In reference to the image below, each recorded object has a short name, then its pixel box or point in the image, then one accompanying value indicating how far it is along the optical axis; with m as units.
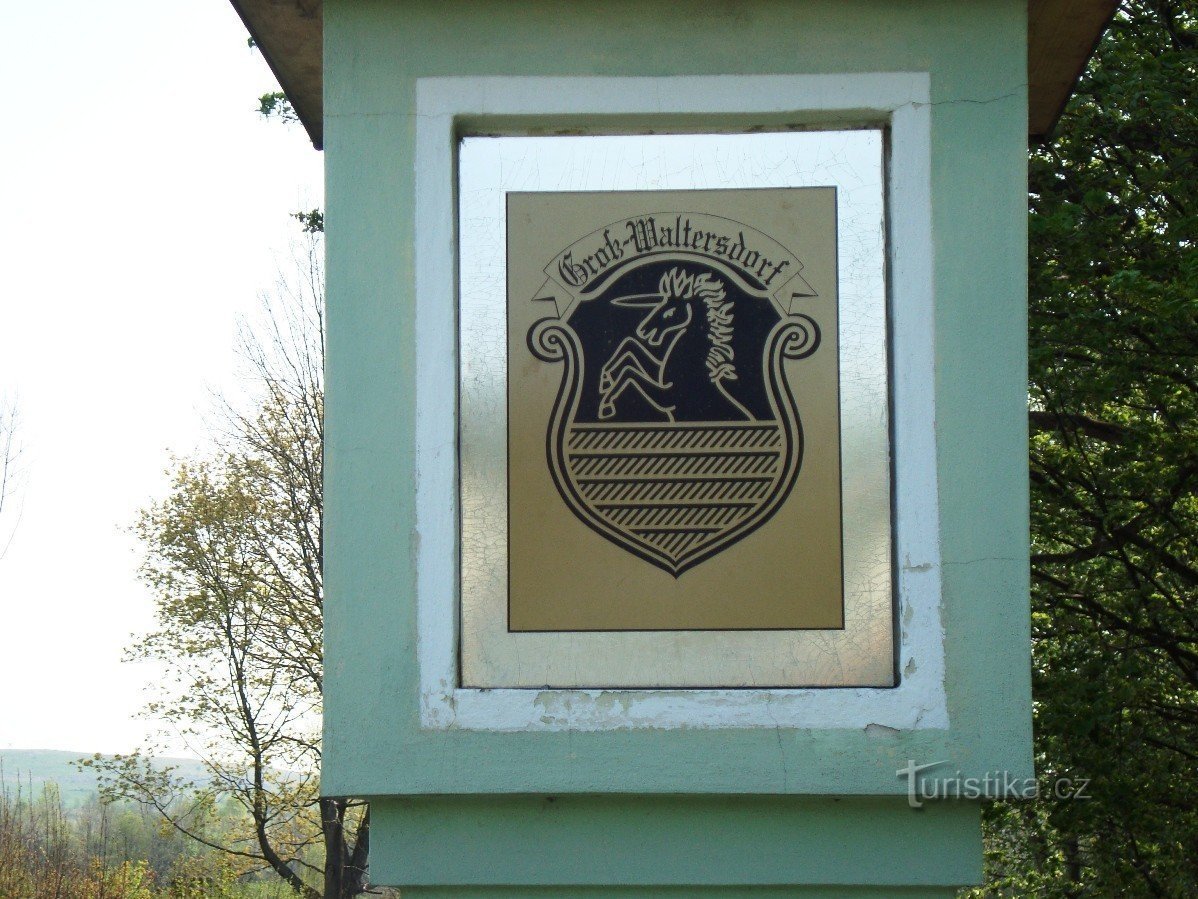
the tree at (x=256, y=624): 20.14
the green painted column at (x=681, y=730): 2.95
